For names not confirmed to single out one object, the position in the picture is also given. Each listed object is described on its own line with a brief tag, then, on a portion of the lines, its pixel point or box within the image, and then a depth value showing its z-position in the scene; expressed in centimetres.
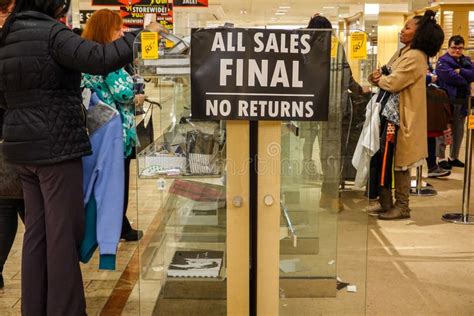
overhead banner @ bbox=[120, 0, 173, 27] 973
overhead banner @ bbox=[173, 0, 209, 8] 1100
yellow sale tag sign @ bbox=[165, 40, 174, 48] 234
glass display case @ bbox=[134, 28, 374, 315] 239
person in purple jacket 621
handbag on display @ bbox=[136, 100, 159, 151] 270
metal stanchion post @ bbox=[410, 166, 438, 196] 568
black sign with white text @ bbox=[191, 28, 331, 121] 219
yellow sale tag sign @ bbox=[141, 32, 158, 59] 230
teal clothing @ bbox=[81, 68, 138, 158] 340
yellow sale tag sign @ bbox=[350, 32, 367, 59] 257
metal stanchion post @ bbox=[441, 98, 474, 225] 474
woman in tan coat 434
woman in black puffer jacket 224
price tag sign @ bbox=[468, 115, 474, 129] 464
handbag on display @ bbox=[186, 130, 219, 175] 249
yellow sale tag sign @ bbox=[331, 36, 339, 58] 231
